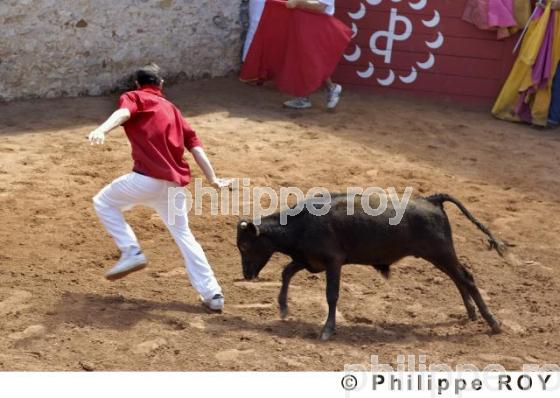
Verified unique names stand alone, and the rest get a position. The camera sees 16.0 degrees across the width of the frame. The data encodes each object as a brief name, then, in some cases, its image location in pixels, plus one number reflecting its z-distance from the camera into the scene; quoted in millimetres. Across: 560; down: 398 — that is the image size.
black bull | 11241
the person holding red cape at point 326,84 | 20405
